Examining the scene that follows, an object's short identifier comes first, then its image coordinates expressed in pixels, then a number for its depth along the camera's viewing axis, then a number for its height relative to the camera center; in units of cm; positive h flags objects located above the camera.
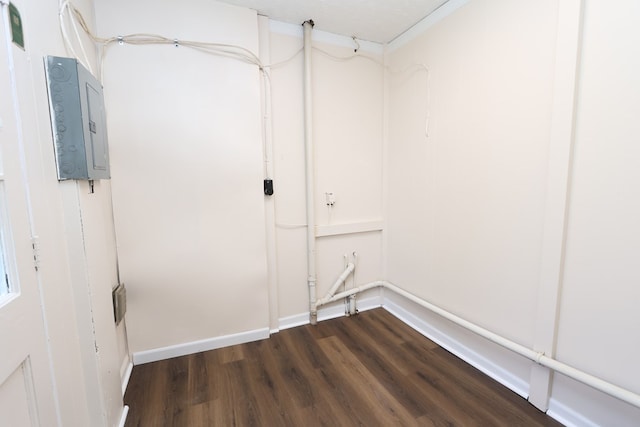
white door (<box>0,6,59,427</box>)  76 -32
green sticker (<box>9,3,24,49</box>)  84 +50
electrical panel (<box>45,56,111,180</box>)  105 +27
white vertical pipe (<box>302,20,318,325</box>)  227 +3
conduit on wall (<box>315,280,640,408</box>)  120 -98
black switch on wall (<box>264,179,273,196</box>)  225 -4
